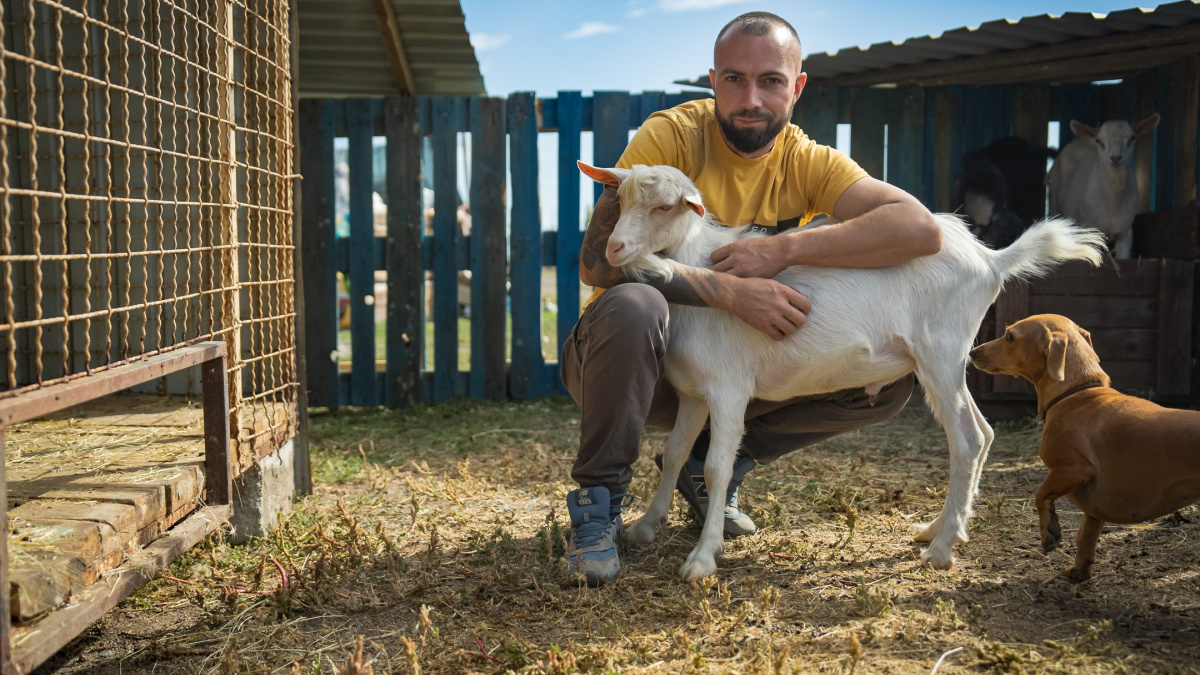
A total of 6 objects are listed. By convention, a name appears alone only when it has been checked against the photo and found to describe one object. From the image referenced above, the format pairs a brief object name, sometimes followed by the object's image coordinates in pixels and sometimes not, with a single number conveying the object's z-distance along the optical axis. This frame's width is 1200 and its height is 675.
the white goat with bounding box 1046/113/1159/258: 6.57
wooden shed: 5.88
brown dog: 2.72
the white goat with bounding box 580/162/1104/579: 3.14
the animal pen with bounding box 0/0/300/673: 2.18
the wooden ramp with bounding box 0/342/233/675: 2.02
